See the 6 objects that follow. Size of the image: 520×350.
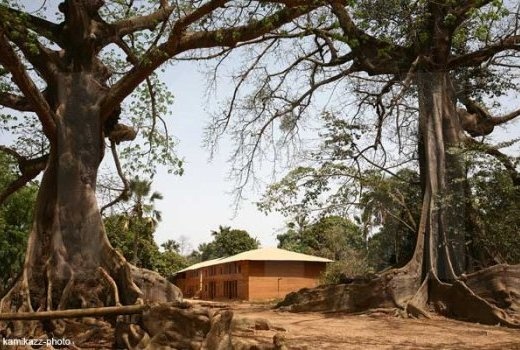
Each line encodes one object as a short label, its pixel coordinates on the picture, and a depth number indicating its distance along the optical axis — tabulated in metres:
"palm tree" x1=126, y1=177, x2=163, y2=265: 15.78
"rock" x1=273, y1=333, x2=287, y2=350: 5.94
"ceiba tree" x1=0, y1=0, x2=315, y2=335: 8.84
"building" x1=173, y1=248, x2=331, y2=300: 29.33
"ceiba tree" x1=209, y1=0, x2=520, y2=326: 10.91
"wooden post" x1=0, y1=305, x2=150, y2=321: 6.54
